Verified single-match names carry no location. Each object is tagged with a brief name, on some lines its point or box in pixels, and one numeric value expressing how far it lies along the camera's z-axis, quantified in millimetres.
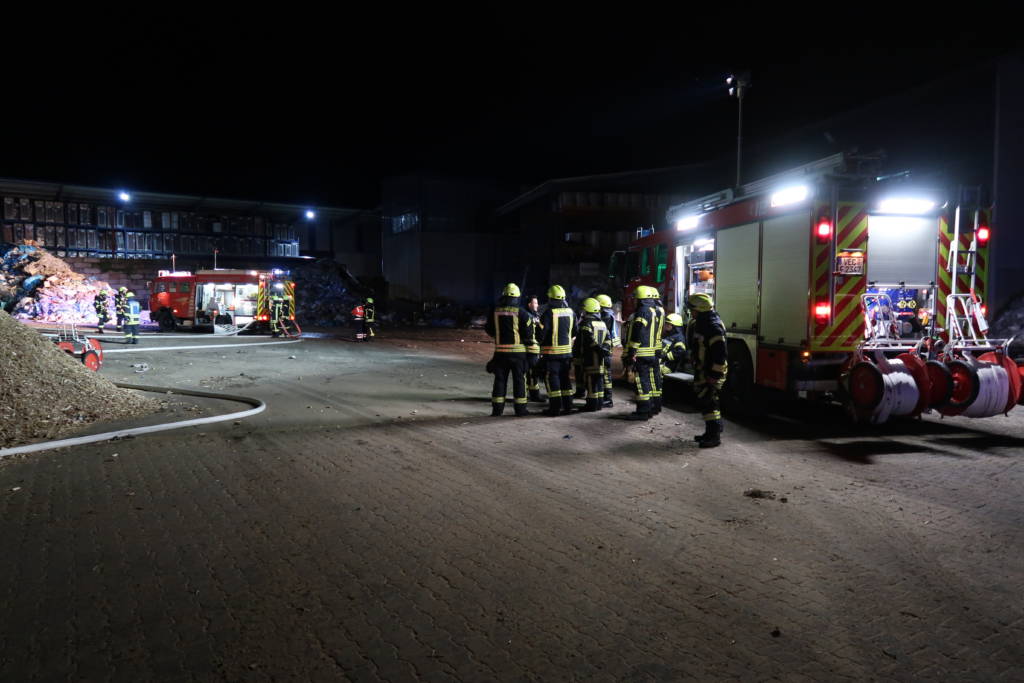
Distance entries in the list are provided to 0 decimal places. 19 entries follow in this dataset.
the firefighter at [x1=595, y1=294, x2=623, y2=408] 9352
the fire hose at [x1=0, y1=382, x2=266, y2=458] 6624
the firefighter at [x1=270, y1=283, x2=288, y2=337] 23750
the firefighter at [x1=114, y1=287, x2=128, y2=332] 21091
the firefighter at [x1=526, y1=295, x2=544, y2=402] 9219
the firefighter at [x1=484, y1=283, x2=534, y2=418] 8734
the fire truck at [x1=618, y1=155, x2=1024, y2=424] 7320
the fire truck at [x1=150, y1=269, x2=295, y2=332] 25547
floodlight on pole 16281
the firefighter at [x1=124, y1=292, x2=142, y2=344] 19141
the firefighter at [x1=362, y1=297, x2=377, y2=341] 22391
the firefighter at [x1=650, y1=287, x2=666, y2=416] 8703
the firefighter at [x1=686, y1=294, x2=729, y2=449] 6973
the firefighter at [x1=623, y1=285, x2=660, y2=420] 8523
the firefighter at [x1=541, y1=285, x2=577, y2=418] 8859
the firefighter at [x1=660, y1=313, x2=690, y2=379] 9617
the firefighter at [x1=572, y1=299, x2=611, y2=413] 9008
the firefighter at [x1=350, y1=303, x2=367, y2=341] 22250
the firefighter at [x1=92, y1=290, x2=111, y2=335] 22297
